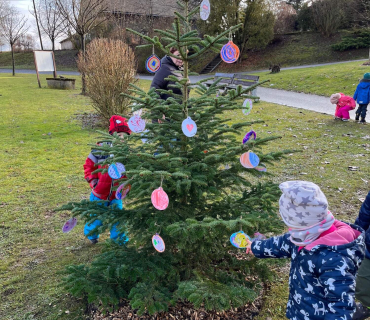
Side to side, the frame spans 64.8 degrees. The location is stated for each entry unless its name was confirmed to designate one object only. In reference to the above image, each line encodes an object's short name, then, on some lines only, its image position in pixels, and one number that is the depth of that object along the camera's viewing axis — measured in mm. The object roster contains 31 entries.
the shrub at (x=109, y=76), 8688
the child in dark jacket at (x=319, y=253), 1697
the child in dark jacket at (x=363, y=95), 9211
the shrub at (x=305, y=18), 32688
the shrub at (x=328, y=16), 28995
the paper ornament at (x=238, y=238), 2123
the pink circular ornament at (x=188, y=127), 2260
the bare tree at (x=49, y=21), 27553
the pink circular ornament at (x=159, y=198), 2119
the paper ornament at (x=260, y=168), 2606
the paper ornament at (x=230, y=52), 2301
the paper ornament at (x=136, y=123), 2465
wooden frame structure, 17578
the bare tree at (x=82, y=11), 14141
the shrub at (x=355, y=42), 25938
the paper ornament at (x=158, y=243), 2219
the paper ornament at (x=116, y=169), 2533
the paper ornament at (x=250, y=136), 2674
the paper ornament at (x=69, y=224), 2990
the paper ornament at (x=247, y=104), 2722
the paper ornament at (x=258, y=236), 2551
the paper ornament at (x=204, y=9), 2404
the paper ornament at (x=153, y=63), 2986
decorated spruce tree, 2260
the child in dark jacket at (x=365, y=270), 2316
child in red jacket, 3496
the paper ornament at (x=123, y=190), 2736
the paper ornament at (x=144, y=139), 2820
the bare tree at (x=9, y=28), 27312
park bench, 13912
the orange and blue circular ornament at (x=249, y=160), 2266
